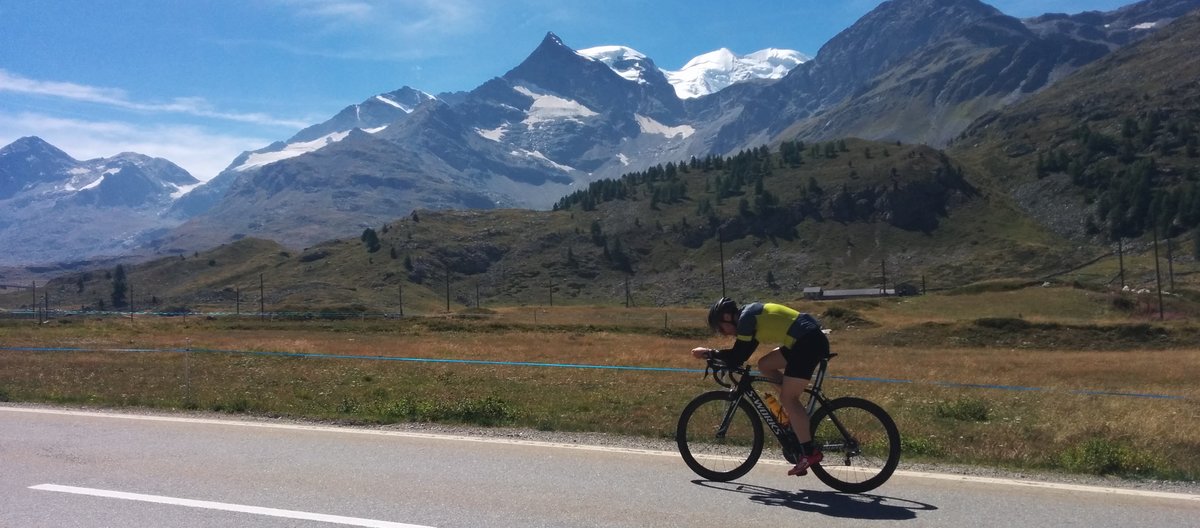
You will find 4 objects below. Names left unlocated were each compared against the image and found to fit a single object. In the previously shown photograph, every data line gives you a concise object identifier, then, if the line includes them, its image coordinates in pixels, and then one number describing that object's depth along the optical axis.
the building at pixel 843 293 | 141.69
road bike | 10.20
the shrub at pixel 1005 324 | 55.82
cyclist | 9.88
